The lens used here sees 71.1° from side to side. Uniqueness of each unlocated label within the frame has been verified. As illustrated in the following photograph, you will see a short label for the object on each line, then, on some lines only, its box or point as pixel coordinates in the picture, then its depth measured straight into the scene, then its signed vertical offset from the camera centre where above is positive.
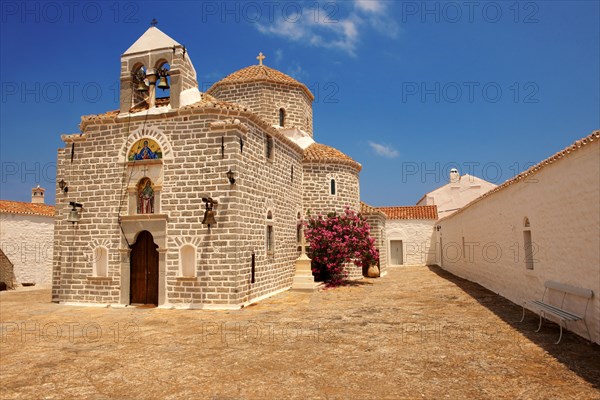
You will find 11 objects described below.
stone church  11.50 +1.20
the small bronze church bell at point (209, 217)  11.32 +0.58
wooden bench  6.98 -1.36
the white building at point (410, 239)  30.48 -0.20
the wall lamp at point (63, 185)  13.18 +1.76
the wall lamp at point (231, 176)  11.34 +1.68
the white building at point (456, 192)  33.31 +3.45
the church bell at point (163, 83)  12.65 +4.69
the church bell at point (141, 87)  13.24 +4.81
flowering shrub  16.66 -0.28
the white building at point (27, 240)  20.89 +0.06
